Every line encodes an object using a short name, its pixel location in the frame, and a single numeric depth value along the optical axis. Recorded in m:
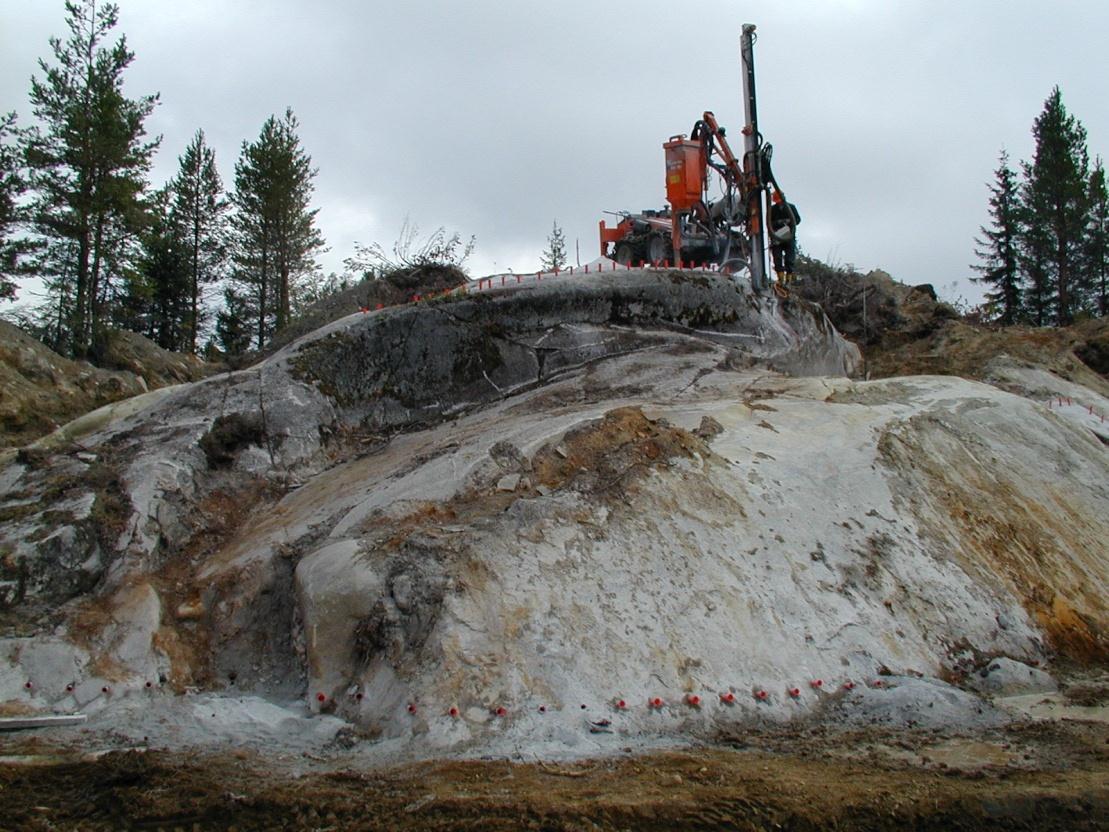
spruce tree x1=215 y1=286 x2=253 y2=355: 28.86
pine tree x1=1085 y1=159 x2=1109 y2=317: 36.44
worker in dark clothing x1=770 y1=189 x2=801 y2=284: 13.95
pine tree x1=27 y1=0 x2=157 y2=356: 21.22
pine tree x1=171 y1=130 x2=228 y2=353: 29.70
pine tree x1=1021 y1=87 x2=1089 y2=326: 36.22
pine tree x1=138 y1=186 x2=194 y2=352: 26.52
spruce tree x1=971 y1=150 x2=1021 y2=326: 37.53
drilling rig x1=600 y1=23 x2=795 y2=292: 13.98
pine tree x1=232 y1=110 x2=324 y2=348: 28.92
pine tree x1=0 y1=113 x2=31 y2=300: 20.12
